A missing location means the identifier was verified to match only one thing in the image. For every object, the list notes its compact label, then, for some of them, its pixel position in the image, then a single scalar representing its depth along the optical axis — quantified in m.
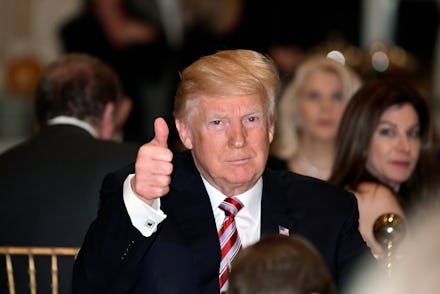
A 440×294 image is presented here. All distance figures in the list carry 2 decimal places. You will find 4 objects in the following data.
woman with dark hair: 9.15
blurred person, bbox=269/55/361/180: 12.49
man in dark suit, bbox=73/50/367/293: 6.07
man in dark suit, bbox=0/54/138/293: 8.29
